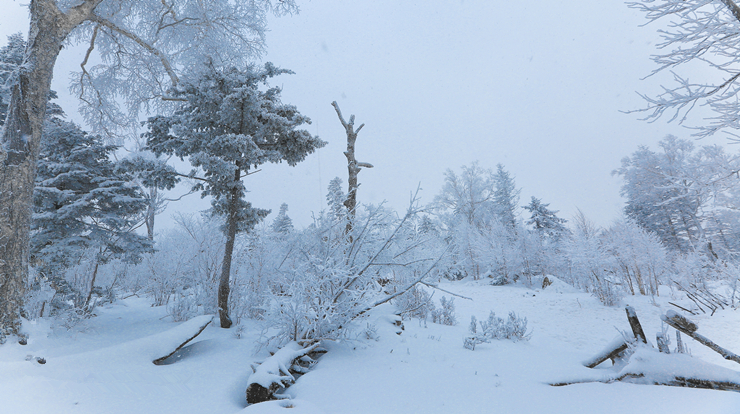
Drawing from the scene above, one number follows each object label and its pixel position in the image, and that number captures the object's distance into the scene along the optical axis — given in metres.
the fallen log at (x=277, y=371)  2.86
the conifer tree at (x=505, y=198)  28.77
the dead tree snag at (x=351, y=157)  9.19
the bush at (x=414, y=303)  7.69
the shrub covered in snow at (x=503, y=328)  5.42
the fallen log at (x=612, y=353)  3.32
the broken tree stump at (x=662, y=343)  3.00
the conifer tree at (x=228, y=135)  6.14
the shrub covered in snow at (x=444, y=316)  7.18
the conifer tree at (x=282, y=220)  26.25
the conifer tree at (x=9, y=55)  7.15
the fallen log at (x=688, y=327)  2.89
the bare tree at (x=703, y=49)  4.85
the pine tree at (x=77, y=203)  5.96
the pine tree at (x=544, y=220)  24.05
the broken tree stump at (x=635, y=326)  3.23
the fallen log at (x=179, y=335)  3.92
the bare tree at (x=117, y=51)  4.43
